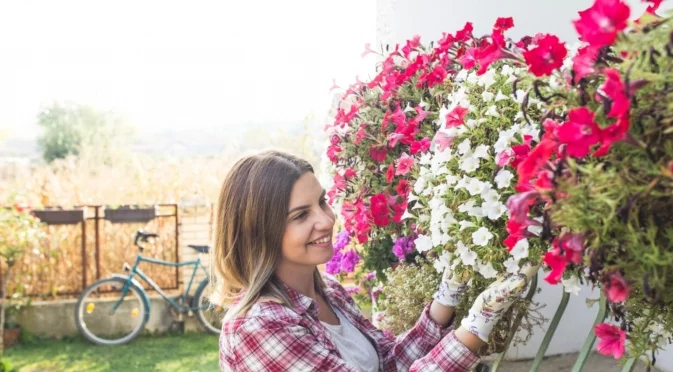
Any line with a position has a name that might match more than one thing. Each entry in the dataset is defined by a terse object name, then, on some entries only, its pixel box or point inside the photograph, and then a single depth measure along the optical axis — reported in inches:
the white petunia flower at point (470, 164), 51.3
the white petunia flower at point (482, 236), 49.5
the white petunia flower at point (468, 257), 51.7
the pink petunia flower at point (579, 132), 31.6
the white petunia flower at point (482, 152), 51.0
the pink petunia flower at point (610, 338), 38.8
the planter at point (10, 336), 205.3
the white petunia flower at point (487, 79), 54.4
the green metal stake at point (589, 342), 53.8
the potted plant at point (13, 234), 197.2
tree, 597.6
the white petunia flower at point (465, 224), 50.5
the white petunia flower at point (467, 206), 50.6
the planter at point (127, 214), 216.4
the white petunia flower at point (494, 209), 48.4
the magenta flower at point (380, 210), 75.3
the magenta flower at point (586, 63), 34.1
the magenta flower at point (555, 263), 34.7
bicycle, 209.0
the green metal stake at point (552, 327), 60.5
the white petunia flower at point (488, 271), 51.4
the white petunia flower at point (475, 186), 50.1
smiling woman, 60.3
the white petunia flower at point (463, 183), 51.3
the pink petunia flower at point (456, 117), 53.9
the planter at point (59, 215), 213.0
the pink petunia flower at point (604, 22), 31.1
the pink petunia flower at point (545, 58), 38.0
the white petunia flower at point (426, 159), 60.1
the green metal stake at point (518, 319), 61.6
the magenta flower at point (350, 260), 98.6
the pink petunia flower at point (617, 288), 33.4
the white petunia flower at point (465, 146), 52.1
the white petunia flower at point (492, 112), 51.8
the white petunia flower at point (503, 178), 48.1
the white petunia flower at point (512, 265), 49.5
